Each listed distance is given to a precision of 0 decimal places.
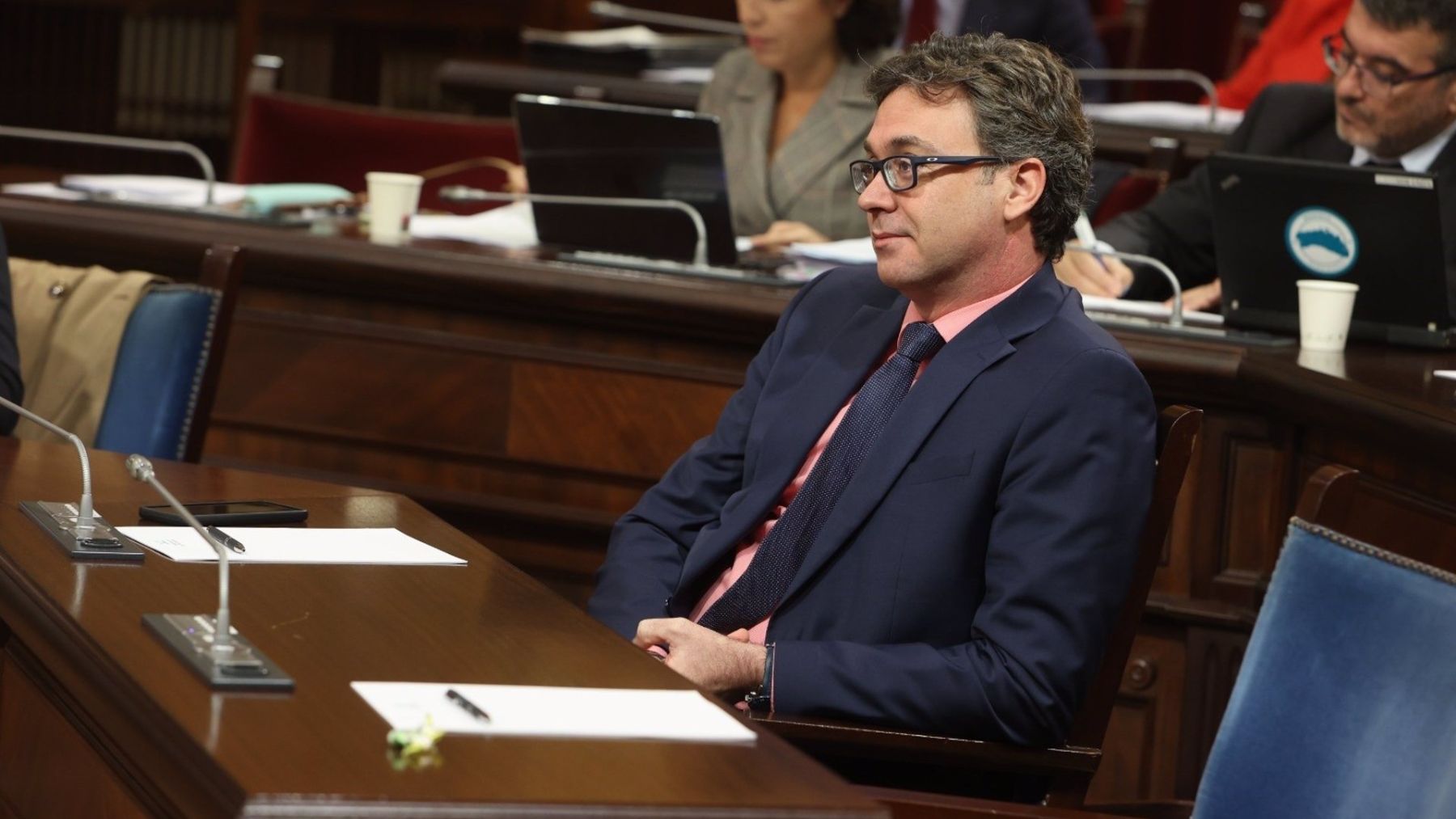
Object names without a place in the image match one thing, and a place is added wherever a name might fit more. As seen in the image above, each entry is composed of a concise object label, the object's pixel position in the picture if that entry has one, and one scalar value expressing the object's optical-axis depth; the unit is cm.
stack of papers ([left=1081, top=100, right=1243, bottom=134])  893
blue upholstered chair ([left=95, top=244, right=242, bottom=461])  527
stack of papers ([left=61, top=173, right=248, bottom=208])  700
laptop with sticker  546
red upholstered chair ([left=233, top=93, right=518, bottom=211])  867
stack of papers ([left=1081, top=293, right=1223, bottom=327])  585
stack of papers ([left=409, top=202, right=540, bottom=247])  670
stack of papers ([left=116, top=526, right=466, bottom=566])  362
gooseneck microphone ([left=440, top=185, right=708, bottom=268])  621
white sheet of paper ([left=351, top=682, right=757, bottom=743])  280
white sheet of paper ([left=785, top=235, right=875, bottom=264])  622
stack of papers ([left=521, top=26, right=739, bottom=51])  1017
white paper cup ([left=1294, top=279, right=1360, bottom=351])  544
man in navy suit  386
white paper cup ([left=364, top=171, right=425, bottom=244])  657
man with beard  606
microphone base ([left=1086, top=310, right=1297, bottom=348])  546
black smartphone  381
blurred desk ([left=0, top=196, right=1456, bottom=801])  531
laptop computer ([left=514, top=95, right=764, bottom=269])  614
